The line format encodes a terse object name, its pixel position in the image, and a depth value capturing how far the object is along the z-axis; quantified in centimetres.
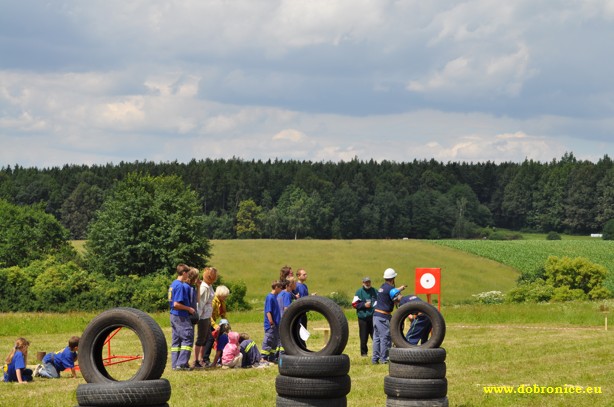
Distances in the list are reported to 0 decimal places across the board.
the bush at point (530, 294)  5756
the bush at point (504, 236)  14375
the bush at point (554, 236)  13962
